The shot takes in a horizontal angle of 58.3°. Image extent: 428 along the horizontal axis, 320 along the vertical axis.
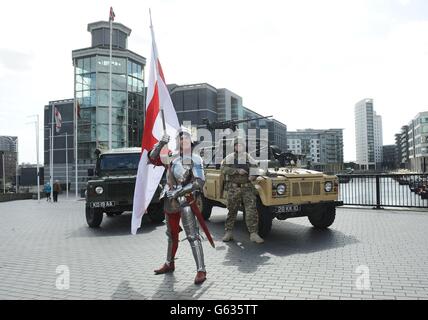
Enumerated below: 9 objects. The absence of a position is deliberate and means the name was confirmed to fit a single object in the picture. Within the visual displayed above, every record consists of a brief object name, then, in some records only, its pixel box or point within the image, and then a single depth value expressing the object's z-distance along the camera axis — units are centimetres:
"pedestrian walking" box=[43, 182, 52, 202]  2876
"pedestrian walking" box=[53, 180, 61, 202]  2680
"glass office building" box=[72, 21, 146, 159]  4562
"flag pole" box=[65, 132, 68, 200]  5567
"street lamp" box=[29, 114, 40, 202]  3500
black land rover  1009
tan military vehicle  760
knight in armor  517
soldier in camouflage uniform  760
